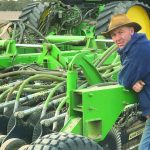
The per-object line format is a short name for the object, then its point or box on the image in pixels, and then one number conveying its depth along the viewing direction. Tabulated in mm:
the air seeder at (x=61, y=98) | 3794
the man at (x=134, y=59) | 3755
